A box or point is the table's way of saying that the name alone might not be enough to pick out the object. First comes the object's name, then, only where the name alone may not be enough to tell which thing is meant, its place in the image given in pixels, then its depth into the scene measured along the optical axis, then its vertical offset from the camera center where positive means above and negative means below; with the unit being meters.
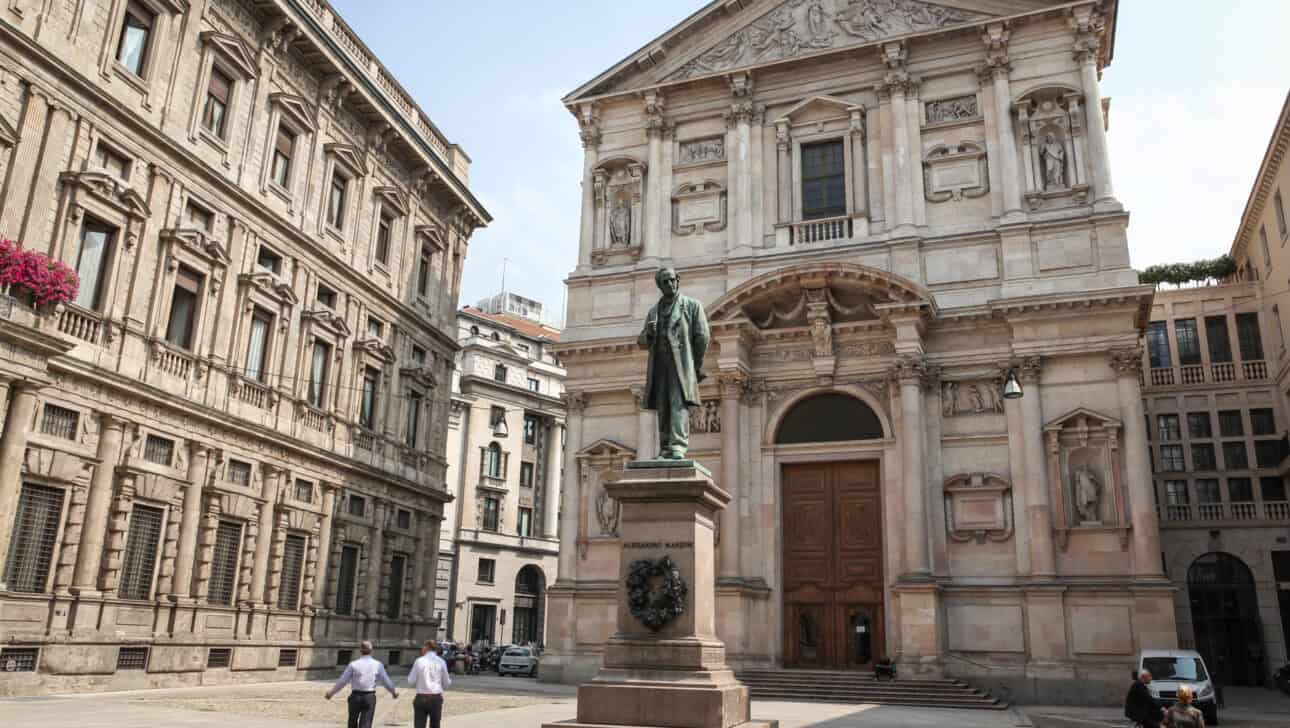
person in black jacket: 11.66 -0.74
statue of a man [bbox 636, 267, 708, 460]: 12.11 +3.32
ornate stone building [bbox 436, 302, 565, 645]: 51.31 +7.30
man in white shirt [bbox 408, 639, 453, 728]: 11.09 -0.72
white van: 18.19 -0.59
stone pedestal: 10.37 +0.09
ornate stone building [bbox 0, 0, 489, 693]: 17.28 +5.85
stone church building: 22.20 +7.25
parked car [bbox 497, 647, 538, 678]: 36.69 -1.38
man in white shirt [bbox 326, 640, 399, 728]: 11.03 -0.70
